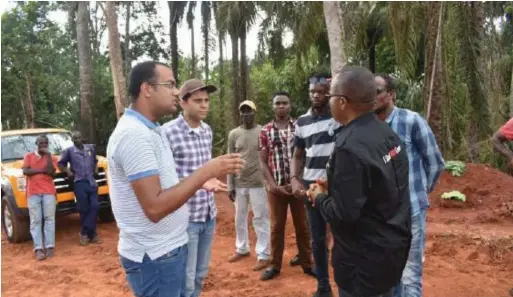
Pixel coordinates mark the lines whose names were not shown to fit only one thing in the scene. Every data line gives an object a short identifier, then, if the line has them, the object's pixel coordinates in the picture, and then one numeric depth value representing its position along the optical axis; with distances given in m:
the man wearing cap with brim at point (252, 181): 5.41
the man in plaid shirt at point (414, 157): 3.16
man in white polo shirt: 2.00
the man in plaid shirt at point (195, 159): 3.41
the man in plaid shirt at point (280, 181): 4.97
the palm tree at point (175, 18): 18.95
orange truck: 7.05
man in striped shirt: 4.03
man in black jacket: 2.11
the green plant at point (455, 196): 7.90
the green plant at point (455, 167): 8.77
